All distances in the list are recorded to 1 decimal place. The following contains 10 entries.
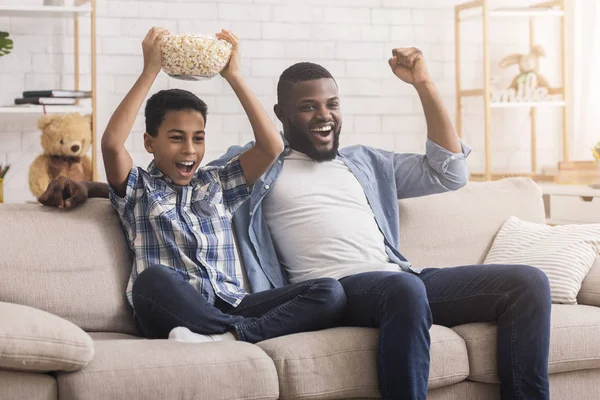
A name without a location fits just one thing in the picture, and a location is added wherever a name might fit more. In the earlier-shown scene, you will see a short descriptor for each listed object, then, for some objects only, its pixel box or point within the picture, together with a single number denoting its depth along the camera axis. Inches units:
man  85.7
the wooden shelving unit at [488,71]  165.2
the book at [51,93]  146.1
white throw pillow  102.9
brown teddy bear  143.9
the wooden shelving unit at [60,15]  144.7
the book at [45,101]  146.1
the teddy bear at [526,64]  170.7
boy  87.8
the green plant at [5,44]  145.4
